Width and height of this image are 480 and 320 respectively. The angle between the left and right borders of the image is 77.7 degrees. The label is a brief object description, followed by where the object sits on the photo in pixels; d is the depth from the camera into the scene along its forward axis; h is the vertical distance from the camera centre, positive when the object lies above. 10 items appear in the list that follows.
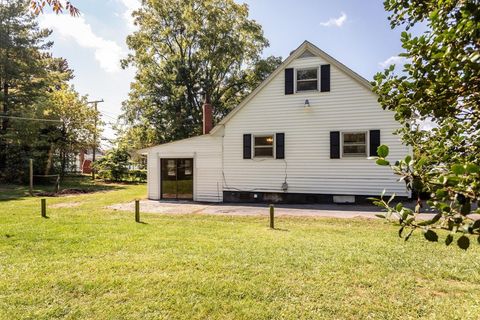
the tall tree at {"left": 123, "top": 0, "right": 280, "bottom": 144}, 26.48 +9.88
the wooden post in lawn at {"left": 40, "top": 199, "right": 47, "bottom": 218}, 11.09 -1.52
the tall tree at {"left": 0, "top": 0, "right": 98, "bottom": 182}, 25.00 +5.22
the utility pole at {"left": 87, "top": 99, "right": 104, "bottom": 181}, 30.02 +2.55
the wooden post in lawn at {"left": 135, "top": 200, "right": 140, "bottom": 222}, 10.13 -1.58
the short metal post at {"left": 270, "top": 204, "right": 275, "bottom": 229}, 9.23 -1.61
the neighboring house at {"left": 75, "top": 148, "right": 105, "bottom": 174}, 38.81 -0.13
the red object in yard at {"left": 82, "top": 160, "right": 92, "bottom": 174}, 38.78 -0.19
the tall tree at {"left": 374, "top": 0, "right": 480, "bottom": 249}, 1.36 +0.44
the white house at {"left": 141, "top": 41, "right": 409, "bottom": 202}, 13.63 +0.95
